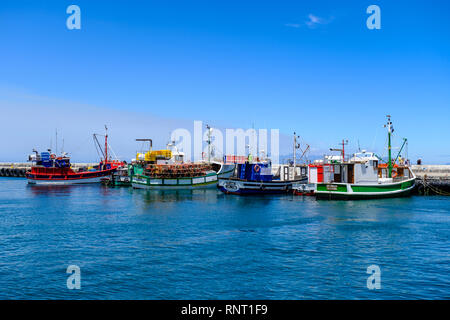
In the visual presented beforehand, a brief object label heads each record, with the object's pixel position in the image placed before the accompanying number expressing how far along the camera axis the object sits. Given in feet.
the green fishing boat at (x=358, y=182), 196.85
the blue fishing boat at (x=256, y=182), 241.35
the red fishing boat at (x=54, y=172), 353.10
